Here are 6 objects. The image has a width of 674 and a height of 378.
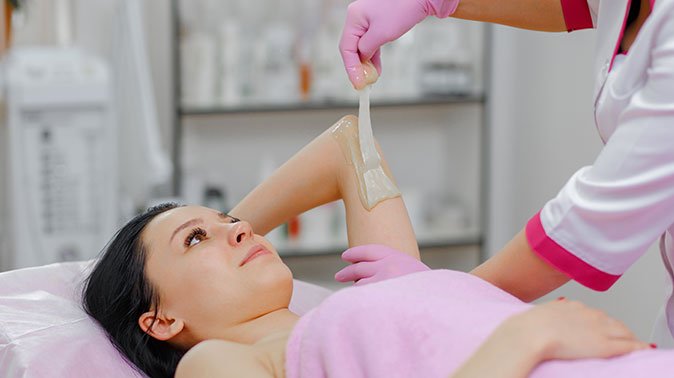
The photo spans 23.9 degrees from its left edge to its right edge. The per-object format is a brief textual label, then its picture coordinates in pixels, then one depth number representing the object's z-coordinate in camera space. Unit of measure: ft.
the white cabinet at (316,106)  12.94
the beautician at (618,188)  6.09
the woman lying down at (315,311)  6.15
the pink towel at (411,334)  6.17
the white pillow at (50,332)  6.94
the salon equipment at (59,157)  11.45
